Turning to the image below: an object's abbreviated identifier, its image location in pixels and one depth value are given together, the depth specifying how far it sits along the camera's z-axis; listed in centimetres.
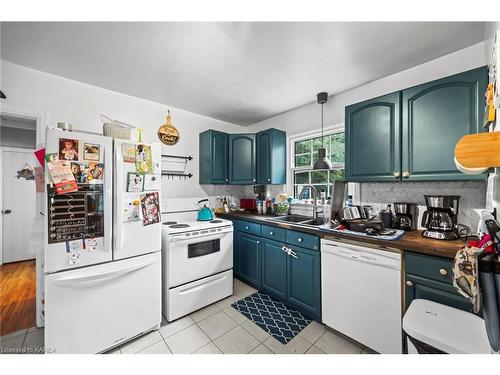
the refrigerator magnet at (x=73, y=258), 143
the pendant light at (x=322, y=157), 225
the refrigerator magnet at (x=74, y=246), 143
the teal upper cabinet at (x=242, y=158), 307
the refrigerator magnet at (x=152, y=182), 178
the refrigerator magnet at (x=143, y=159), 172
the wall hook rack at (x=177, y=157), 280
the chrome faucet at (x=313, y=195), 250
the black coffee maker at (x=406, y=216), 176
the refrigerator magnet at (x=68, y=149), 141
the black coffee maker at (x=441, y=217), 146
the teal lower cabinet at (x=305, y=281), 185
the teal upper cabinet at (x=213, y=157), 300
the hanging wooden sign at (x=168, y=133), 274
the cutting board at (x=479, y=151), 87
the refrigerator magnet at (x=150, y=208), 175
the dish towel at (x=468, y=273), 73
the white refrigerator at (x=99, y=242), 139
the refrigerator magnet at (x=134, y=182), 167
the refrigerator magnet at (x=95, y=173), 151
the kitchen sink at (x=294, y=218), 262
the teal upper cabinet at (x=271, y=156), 285
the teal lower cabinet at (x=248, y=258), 244
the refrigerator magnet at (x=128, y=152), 165
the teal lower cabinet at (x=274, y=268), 214
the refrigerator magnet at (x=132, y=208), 165
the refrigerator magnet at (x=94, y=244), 150
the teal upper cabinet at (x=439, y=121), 139
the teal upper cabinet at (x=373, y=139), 173
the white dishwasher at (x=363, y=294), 140
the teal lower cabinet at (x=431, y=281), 119
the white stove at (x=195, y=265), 196
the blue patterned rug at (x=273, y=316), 178
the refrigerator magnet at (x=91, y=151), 149
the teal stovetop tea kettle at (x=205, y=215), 257
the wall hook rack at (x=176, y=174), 280
